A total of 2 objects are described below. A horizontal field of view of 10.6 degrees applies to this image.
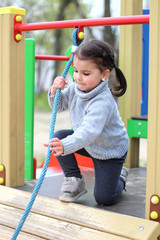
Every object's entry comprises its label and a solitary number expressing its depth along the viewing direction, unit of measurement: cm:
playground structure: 293
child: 304
